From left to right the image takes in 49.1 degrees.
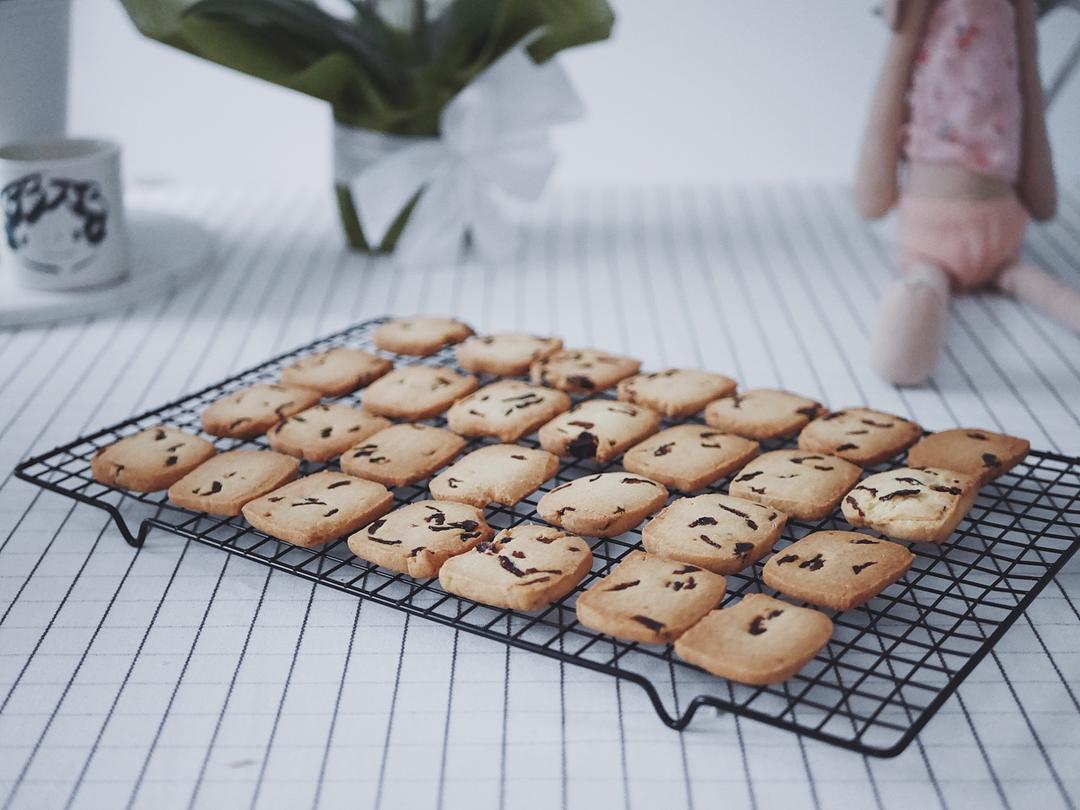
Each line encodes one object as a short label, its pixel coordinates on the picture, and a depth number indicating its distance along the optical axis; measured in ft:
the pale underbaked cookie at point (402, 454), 3.11
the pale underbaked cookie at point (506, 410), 3.35
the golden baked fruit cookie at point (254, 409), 3.41
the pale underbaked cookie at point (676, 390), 3.47
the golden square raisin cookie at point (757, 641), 2.27
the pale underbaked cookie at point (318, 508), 2.79
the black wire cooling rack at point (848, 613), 2.30
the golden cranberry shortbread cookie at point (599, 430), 3.22
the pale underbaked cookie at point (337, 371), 3.68
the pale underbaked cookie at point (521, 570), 2.51
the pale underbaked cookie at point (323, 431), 3.27
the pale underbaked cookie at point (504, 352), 3.77
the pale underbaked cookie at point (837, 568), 2.51
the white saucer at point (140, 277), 4.51
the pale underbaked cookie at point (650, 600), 2.40
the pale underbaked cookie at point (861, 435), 3.15
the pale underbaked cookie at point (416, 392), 3.51
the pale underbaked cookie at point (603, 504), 2.82
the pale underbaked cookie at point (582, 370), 3.61
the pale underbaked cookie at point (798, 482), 2.89
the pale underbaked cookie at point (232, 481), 2.95
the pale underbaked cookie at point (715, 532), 2.65
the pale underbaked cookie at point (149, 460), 3.08
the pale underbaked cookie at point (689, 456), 3.05
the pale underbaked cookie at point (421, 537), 2.65
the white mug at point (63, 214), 4.29
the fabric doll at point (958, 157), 4.17
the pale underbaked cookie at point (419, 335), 3.98
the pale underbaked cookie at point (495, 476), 2.97
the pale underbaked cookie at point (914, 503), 2.76
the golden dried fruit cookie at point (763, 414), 3.32
